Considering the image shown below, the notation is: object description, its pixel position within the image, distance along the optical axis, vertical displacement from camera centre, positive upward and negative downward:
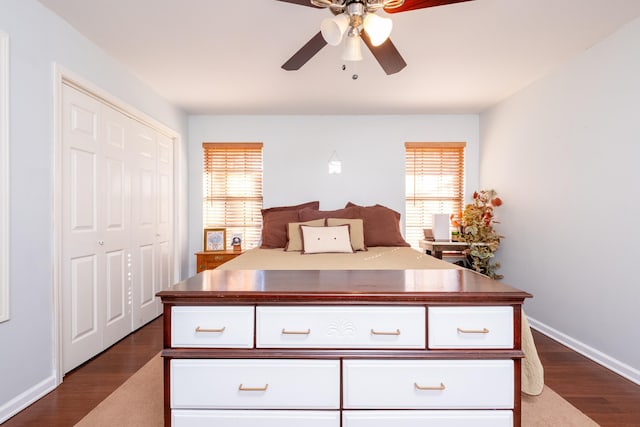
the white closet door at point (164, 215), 3.84 -0.08
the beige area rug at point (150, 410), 1.87 -1.14
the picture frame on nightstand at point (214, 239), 4.36 -0.39
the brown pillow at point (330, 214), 3.88 -0.06
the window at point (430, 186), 4.62 +0.31
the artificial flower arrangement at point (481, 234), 3.96 -0.29
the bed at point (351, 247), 1.91 -0.39
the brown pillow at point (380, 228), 3.72 -0.20
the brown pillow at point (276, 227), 3.70 -0.20
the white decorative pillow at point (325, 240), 3.25 -0.29
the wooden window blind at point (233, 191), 4.60 +0.23
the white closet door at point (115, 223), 2.87 -0.13
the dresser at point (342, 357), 1.31 -0.56
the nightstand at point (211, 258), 4.16 -0.59
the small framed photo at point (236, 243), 4.32 -0.43
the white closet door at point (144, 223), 3.33 -0.15
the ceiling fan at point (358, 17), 1.71 +0.97
